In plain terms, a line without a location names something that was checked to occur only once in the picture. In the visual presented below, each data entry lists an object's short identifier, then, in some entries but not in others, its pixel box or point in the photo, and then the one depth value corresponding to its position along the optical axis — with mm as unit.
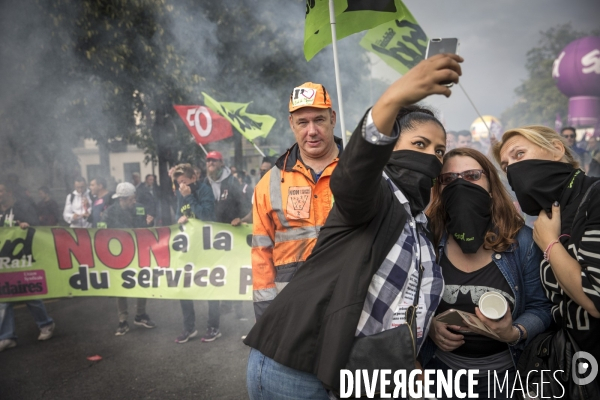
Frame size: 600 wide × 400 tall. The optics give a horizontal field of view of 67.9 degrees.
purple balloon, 17109
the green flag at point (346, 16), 2709
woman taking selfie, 1018
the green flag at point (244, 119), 5793
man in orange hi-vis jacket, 2484
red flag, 6695
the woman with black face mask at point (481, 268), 1775
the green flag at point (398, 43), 4520
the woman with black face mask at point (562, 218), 1478
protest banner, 4953
